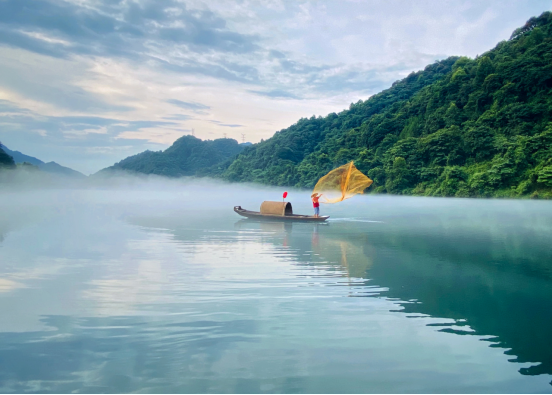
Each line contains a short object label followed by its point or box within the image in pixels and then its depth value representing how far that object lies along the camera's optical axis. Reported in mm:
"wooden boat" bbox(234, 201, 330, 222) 23406
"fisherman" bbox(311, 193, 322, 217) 24309
